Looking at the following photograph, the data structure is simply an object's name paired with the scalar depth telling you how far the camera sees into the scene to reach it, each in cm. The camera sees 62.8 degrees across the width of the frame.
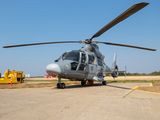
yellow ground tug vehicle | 1717
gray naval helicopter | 832
